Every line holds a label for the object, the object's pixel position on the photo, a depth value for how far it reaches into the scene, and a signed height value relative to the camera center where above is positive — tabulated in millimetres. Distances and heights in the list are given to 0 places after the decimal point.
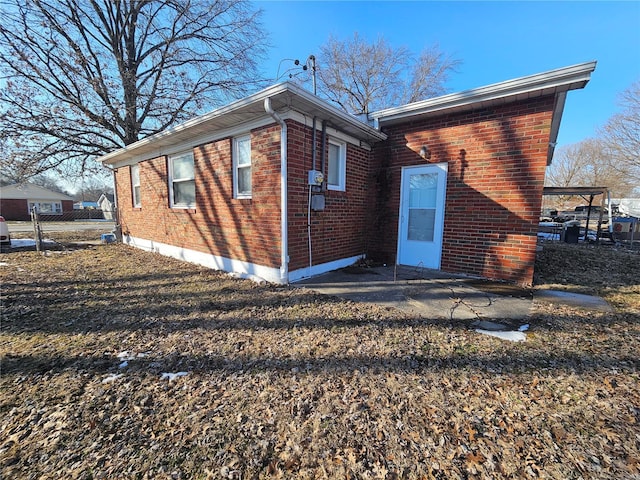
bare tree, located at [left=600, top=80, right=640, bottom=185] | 21547 +6368
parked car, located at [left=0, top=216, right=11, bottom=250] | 8719 -987
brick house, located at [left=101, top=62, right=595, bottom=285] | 4465 +632
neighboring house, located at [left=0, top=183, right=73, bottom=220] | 26828 +534
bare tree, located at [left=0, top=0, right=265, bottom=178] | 9742 +5339
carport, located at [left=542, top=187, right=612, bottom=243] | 8852 +876
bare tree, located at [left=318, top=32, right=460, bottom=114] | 16031 +8635
